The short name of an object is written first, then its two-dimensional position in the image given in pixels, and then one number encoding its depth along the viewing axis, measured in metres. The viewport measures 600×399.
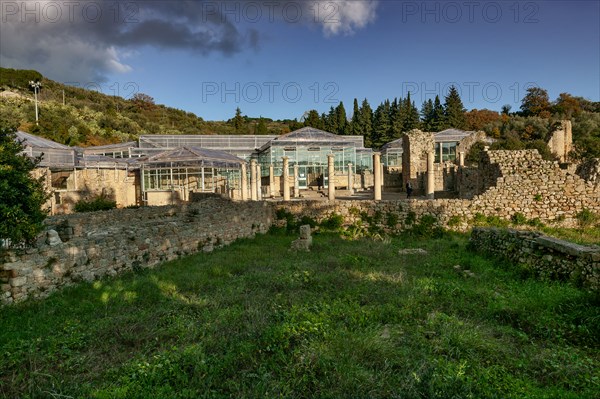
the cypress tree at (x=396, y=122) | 63.65
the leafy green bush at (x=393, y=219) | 14.31
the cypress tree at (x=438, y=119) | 62.62
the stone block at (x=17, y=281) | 6.30
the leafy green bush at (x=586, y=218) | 13.23
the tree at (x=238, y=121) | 72.44
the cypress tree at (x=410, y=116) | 65.12
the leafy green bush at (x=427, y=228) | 13.88
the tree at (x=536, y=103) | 58.72
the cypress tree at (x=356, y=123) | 66.47
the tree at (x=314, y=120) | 69.03
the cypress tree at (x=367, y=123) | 65.39
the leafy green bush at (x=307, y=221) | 15.07
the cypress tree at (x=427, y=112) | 68.18
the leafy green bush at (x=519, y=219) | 13.80
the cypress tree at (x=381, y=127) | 64.56
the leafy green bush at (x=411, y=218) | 14.21
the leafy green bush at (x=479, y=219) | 13.98
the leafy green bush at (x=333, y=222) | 14.78
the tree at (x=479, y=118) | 63.03
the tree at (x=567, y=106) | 51.51
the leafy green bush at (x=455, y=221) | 14.08
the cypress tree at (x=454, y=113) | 62.50
